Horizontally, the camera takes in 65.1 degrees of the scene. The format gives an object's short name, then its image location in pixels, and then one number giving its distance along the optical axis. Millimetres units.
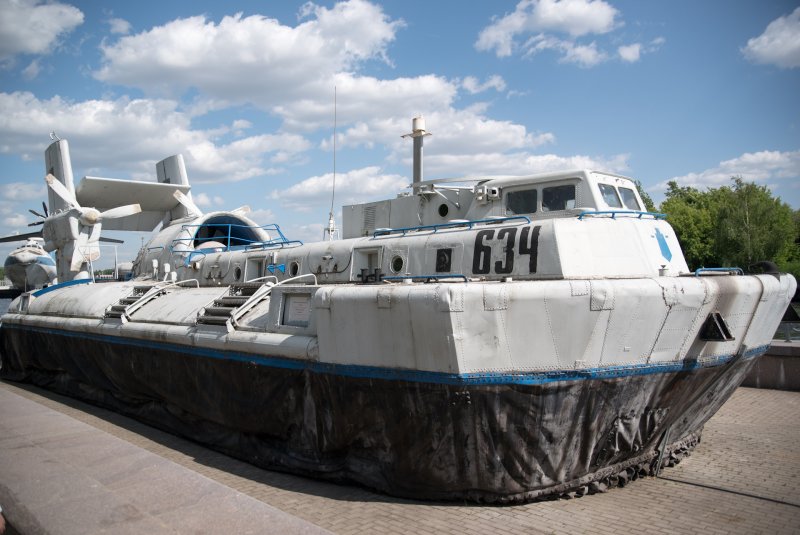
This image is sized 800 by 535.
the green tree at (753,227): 30438
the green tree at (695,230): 36656
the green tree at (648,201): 42038
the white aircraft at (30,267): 40062
